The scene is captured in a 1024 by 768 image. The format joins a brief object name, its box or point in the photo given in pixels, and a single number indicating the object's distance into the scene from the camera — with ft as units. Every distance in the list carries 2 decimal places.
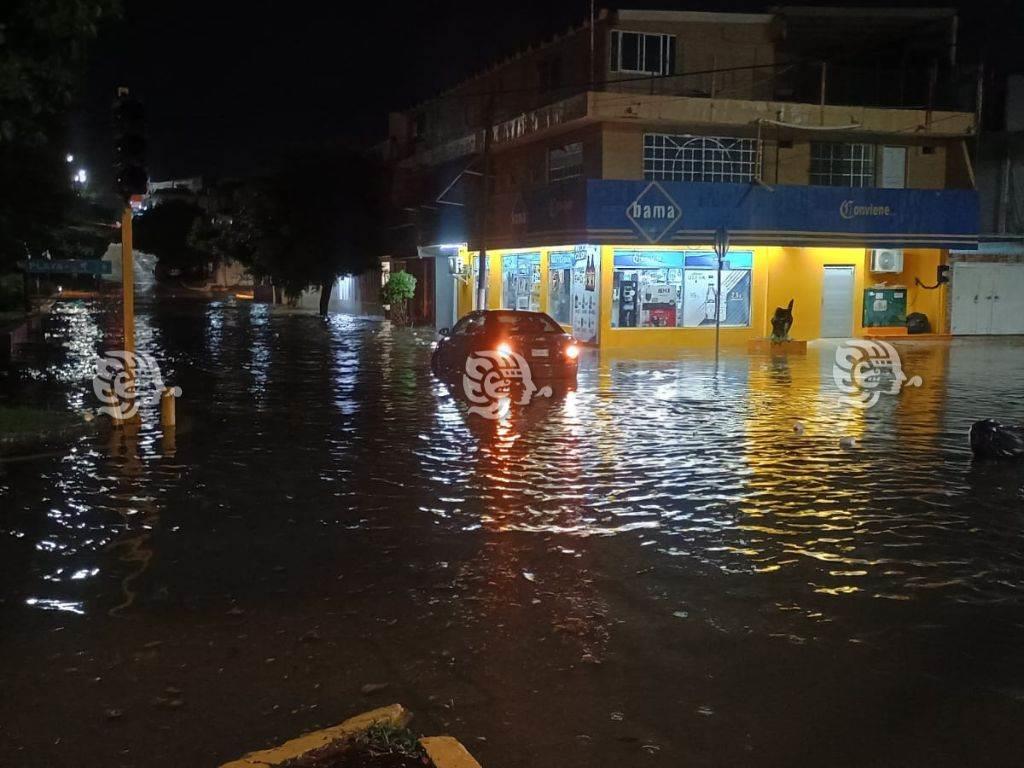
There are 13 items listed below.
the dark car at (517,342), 64.13
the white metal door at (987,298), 111.34
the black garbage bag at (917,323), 110.01
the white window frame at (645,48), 101.14
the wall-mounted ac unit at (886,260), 106.63
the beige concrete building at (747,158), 97.50
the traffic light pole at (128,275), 48.03
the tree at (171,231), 358.02
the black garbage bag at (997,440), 39.52
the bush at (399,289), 138.41
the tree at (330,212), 165.58
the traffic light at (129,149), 47.19
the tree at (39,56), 34.58
